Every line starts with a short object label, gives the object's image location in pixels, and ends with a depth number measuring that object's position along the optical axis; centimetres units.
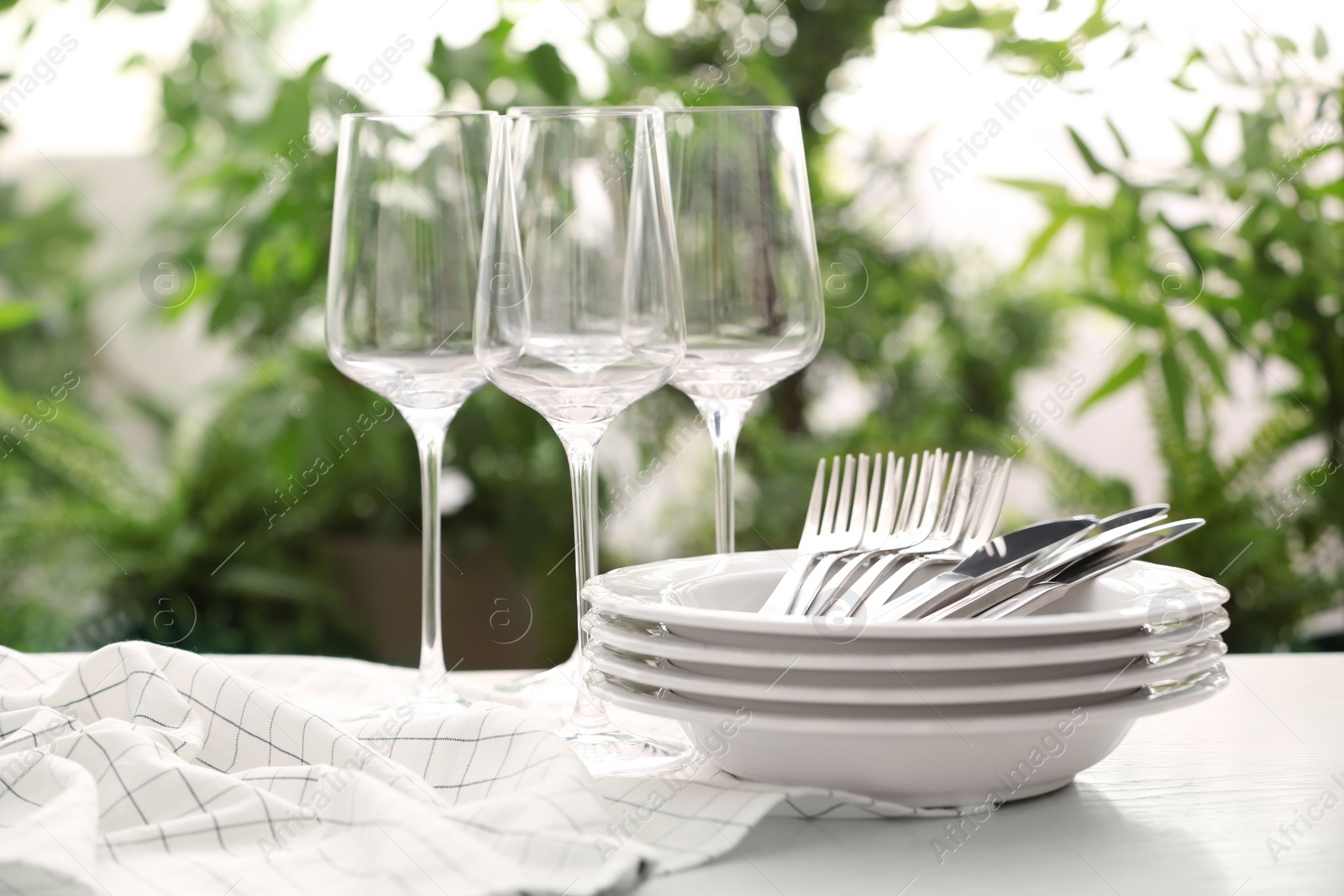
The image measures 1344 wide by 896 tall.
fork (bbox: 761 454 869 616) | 129
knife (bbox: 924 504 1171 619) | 121
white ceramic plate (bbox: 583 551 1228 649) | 115
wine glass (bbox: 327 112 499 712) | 131
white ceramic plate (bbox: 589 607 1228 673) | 115
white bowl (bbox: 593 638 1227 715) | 115
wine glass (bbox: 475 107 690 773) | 125
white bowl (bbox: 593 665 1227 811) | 115
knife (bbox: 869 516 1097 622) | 121
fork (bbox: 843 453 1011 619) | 127
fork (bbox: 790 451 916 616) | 127
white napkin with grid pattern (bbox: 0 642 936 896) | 112
